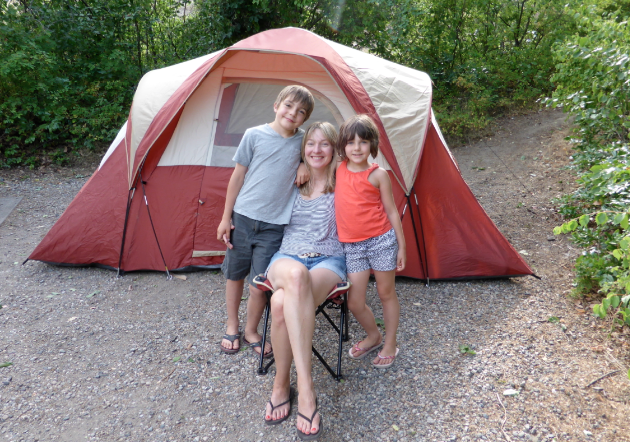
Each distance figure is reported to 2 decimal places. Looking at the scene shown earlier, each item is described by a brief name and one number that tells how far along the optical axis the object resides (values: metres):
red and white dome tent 3.26
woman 2.07
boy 2.54
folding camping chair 2.32
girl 2.40
